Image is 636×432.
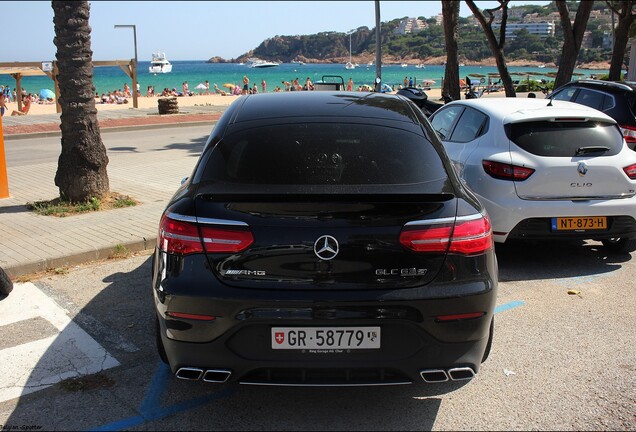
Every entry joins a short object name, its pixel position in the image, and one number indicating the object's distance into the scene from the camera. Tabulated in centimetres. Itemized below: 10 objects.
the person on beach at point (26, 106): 3139
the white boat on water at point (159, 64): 13173
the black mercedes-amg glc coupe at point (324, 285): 321
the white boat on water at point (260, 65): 17989
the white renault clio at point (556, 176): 627
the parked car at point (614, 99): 963
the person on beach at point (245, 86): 4991
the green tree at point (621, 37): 2283
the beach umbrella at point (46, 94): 5434
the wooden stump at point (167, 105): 2517
